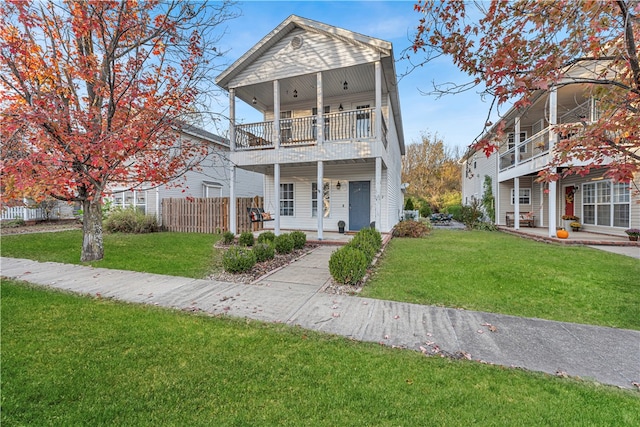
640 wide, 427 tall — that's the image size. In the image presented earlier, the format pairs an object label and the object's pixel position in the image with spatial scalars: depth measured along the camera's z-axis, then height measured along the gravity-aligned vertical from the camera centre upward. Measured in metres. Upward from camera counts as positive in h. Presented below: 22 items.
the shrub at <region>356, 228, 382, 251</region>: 7.60 -0.77
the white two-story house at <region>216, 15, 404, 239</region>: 9.85 +3.43
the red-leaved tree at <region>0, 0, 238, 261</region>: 5.79 +3.02
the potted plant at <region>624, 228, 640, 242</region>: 9.73 -0.96
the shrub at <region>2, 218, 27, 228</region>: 15.37 -0.61
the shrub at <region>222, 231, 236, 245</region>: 9.97 -1.00
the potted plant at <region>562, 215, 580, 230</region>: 12.77 -0.57
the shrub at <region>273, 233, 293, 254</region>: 8.20 -1.00
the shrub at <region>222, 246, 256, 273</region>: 6.12 -1.11
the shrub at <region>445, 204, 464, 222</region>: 24.36 -0.30
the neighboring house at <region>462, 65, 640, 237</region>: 11.02 +0.69
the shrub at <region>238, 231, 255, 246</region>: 9.12 -0.97
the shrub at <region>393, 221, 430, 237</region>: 12.91 -0.98
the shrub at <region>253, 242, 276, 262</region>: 7.03 -1.04
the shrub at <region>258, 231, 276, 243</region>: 7.84 -0.80
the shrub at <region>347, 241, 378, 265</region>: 6.55 -0.89
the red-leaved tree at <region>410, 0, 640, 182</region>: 2.28 +1.37
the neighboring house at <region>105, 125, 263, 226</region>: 14.78 +1.23
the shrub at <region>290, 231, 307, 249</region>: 8.86 -0.95
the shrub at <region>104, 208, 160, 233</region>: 13.20 -0.53
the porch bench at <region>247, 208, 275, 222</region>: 11.37 -0.25
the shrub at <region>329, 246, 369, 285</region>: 5.33 -1.11
